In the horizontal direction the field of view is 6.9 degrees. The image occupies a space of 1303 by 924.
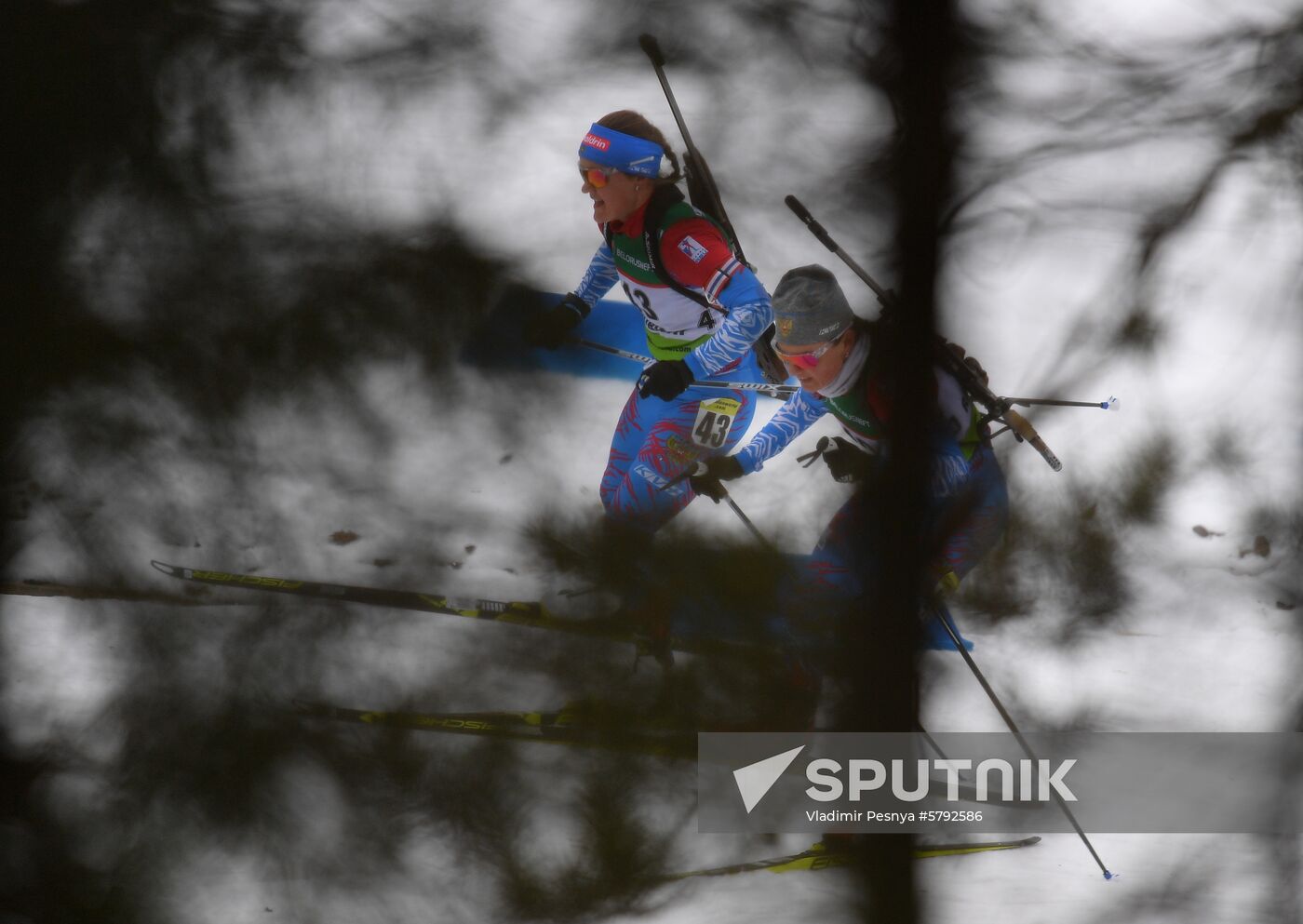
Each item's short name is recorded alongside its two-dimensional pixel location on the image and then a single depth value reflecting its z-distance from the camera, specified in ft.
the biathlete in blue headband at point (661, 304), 97.09
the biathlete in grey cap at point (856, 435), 96.83
